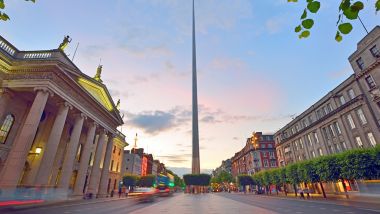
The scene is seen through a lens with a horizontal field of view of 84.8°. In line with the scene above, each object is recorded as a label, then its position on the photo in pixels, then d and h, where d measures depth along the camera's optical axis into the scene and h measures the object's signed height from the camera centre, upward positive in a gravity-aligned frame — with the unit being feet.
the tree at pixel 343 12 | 9.68 +8.22
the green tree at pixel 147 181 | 228.20 +15.57
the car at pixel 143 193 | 110.44 +1.52
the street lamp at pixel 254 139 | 92.49 +23.60
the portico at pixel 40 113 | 67.62 +31.47
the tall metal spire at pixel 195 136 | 226.17 +59.96
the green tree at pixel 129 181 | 214.01 +14.57
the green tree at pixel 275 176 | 152.26 +13.51
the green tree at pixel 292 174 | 130.21 +12.57
